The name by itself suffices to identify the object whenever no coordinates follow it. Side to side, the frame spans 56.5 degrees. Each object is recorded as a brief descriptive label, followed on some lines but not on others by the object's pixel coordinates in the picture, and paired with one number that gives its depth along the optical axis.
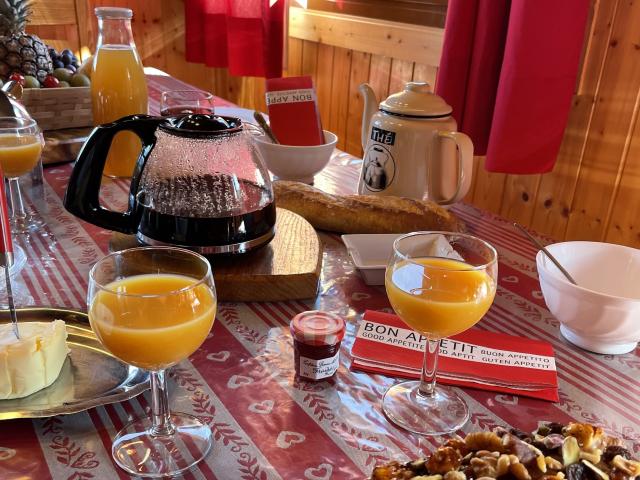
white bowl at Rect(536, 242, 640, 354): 0.75
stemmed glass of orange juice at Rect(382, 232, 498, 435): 0.64
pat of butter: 0.62
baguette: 1.09
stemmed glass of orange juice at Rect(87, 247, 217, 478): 0.55
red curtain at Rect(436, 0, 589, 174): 1.70
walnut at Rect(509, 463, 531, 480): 0.41
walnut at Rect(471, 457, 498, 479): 0.43
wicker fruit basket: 1.44
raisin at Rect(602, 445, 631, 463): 0.44
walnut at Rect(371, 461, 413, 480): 0.45
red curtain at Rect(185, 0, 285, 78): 3.16
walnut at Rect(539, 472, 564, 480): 0.41
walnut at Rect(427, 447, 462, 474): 0.44
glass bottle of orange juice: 1.31
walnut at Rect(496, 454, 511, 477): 0.42
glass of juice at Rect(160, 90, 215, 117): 1.29
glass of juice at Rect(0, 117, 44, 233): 1.06
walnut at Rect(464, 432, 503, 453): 0.46
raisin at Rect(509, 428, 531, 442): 0.47
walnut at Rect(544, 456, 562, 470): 0.43
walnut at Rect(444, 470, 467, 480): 0.42
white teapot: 1.15
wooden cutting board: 0.90
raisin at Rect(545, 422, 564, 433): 0.48
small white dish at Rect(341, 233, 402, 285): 0.96
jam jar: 0.71
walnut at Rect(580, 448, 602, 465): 0.43
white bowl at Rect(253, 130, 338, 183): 1.30
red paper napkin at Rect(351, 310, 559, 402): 0.74
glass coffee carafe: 0.85
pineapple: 1.51
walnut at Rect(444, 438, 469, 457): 0.47
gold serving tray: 0.63
